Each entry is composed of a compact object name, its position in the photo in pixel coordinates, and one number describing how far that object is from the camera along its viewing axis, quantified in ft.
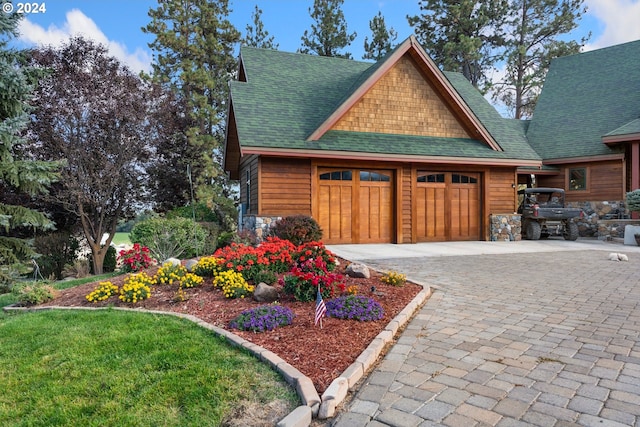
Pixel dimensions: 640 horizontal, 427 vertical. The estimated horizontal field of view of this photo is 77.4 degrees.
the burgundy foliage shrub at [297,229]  30.09
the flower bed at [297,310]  10.94
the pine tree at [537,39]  77.25
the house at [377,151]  37.52
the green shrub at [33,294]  19.89
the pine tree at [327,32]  81.20
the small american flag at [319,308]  12.44
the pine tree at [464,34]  76.69
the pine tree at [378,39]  83.76
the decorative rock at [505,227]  44.78
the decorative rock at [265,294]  16.57
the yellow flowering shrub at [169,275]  20.03
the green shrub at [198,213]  47.67
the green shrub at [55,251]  38.68
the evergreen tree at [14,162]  25.68
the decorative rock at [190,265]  22.08
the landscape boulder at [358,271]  21.29
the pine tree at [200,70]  58.80
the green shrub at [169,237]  32.19
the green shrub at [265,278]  18.79
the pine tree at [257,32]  79.05
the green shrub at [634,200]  42.29
